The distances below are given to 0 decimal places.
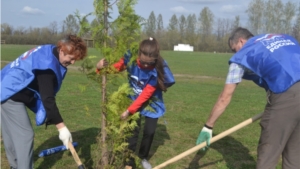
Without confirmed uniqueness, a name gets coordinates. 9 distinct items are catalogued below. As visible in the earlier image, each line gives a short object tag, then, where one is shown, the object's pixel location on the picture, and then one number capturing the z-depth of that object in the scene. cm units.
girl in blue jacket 461
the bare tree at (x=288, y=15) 8012
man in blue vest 372
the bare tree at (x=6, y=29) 7219
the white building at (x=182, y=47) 9650
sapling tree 439
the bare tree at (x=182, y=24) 10828
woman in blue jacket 381
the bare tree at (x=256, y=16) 8425
